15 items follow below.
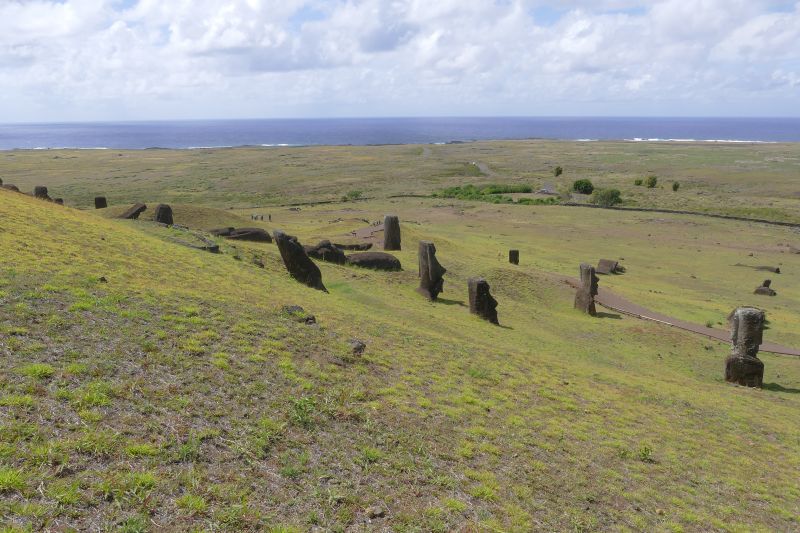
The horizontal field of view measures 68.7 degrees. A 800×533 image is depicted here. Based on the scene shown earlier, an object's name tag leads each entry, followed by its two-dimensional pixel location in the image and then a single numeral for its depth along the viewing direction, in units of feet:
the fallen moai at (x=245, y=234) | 123.65
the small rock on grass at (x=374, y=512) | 31.45
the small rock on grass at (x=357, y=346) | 55.27
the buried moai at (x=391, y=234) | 132.87
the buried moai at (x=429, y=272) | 102.17
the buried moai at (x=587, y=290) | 107.55
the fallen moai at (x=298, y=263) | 93.66
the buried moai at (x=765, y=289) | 131.44
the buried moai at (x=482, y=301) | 93.15
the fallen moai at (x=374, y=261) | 112.88
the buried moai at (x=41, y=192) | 133.49
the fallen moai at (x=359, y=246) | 128.66
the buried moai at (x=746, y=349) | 76.59
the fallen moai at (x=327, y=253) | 113.39
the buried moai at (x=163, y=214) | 123.85
